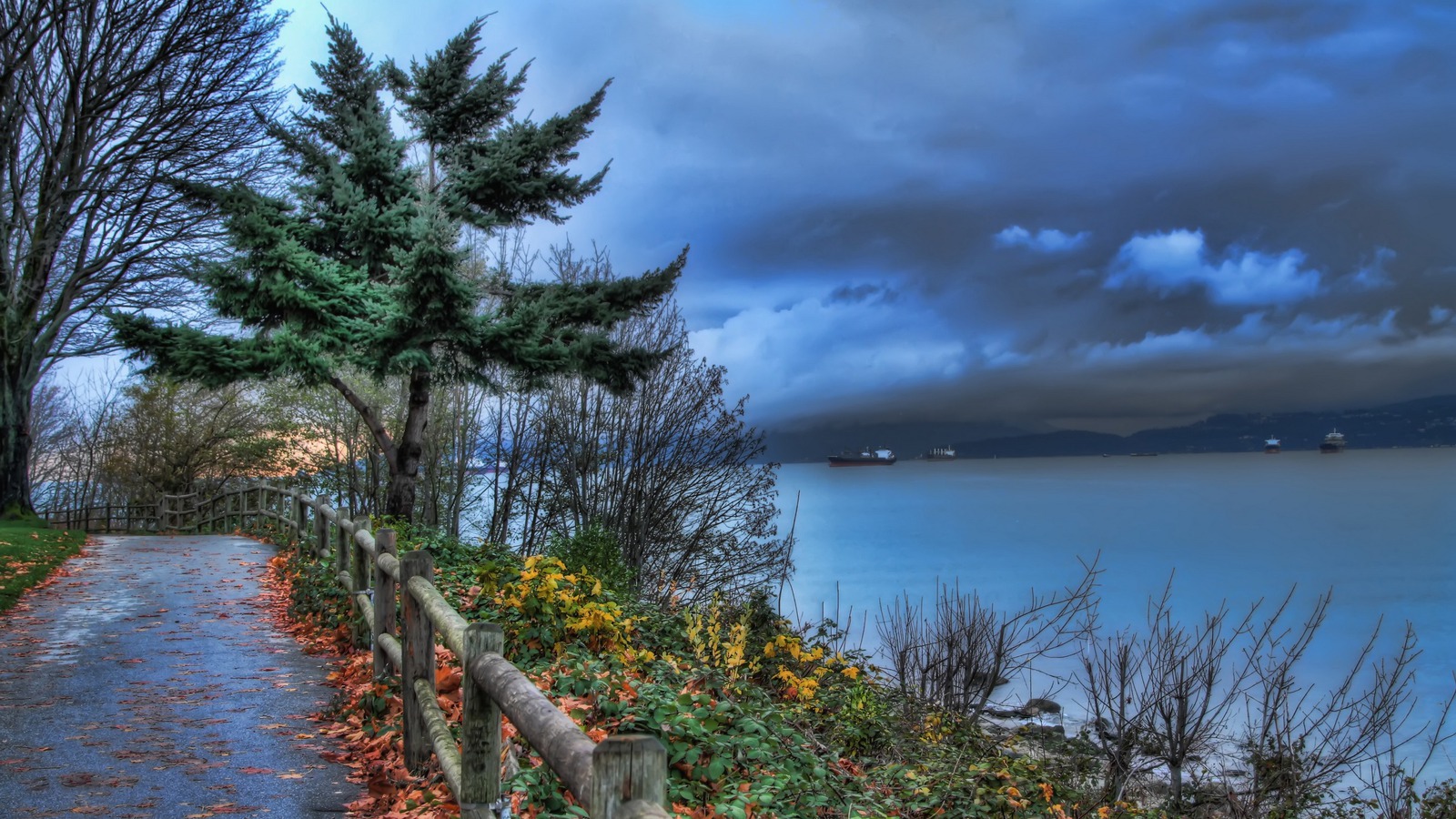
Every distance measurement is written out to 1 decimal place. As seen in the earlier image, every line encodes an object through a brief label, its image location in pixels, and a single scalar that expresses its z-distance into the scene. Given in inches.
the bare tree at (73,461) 1277.1
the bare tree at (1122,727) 450.9
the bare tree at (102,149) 840.9
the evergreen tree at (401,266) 601.9
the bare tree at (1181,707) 472.7
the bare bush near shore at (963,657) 508.7
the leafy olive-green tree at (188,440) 1155.3
